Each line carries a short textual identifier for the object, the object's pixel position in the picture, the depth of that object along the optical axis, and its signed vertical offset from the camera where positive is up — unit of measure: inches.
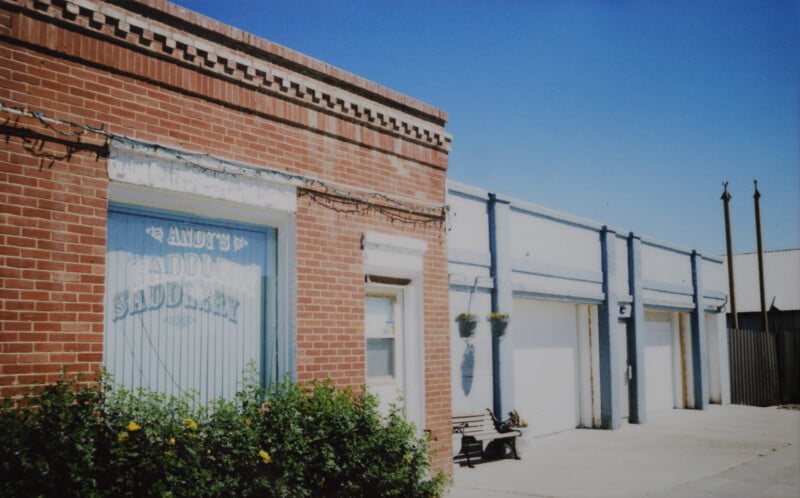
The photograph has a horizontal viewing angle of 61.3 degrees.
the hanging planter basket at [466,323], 424.2 +1.4
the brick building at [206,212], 189.8 +40.8
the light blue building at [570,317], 442.3 +5.7
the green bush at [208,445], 167.5 -33.8
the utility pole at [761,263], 961.4 +86.3
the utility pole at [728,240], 903.7 +115.4
